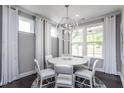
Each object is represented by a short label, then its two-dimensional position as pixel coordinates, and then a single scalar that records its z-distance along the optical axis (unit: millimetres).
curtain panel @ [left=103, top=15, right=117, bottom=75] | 2765
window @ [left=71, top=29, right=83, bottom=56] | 3788
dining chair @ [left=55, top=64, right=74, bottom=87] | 1553
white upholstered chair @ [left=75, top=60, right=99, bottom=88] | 1781
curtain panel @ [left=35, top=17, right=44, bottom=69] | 2886
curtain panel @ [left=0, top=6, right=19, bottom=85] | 2008
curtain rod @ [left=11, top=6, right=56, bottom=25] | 2409
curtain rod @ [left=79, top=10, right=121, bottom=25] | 2695
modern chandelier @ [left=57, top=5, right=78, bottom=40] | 2152
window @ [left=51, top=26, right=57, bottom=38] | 3837
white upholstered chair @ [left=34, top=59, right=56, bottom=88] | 1851
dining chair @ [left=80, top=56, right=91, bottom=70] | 2494
